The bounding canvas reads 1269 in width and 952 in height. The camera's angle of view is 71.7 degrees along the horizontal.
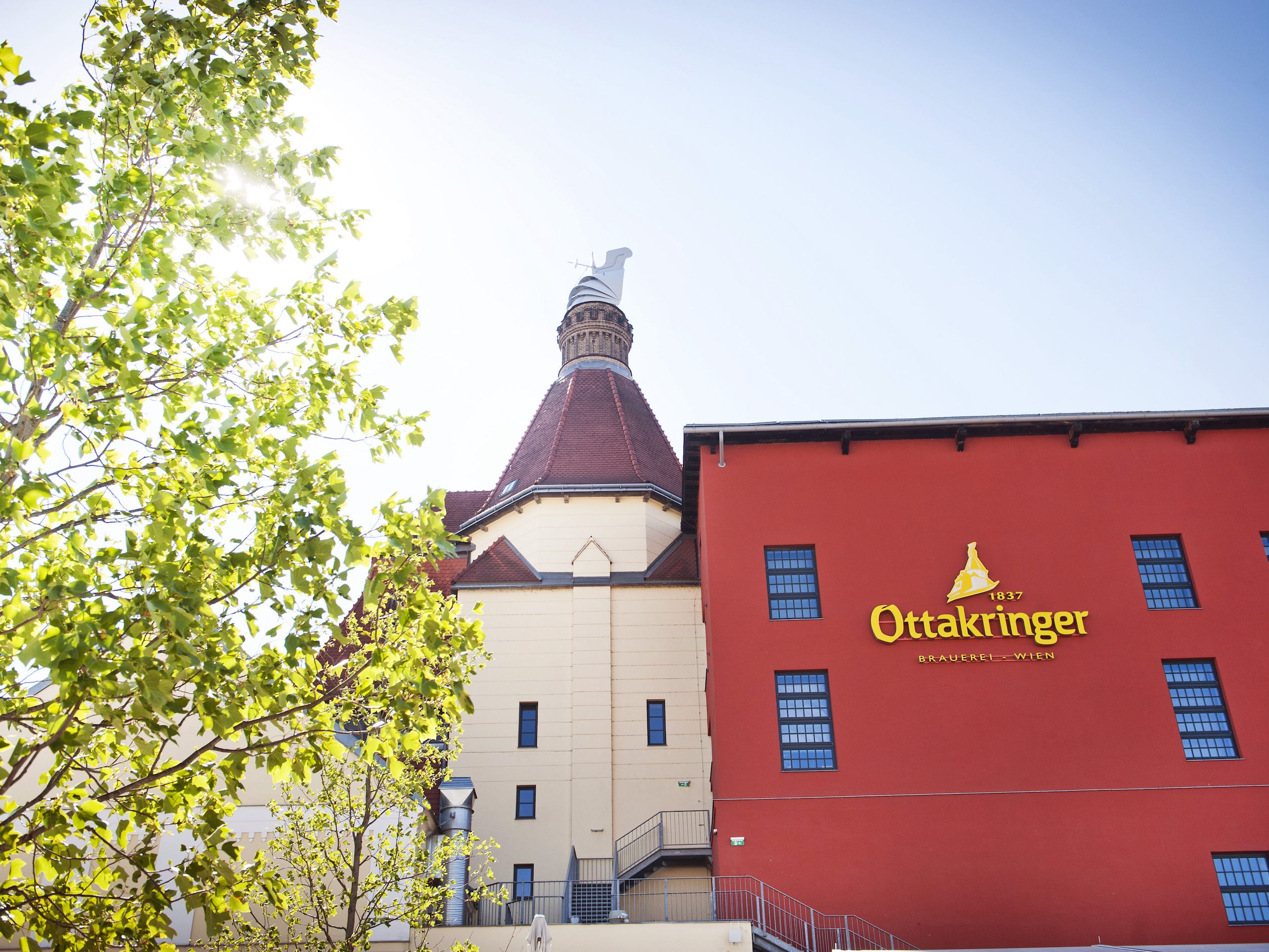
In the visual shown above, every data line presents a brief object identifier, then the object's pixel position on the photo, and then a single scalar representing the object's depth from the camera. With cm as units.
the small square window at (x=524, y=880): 2153
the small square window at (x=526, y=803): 2253
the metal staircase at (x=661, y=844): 2042
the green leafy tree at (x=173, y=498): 567
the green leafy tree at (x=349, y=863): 1394
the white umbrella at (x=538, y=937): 1353
